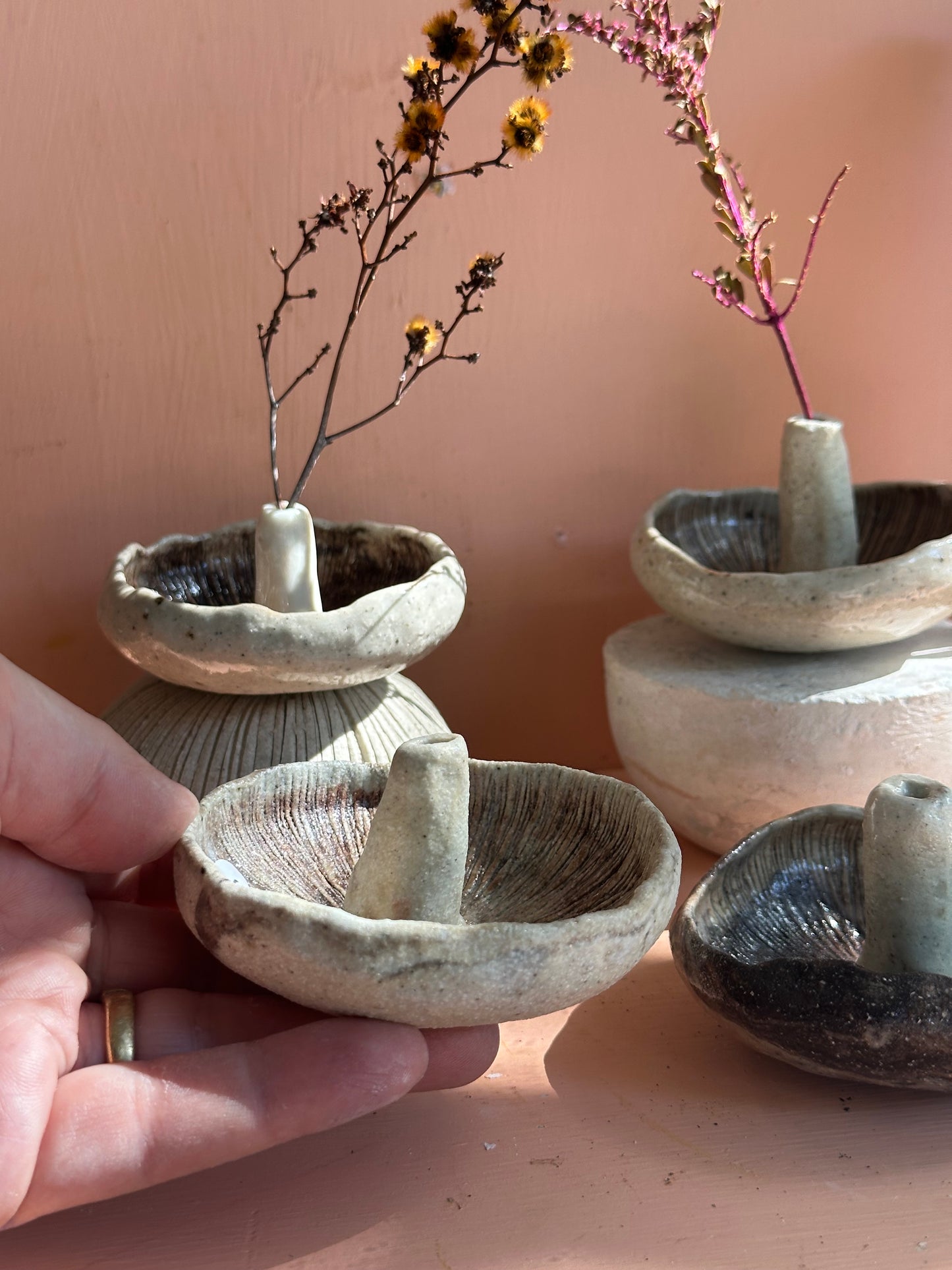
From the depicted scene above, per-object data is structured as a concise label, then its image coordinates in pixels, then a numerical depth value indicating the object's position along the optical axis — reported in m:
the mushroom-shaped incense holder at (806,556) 0.30
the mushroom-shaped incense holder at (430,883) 0.19
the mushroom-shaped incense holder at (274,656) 0.27
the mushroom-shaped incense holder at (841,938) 0.21
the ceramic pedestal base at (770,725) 0.30
